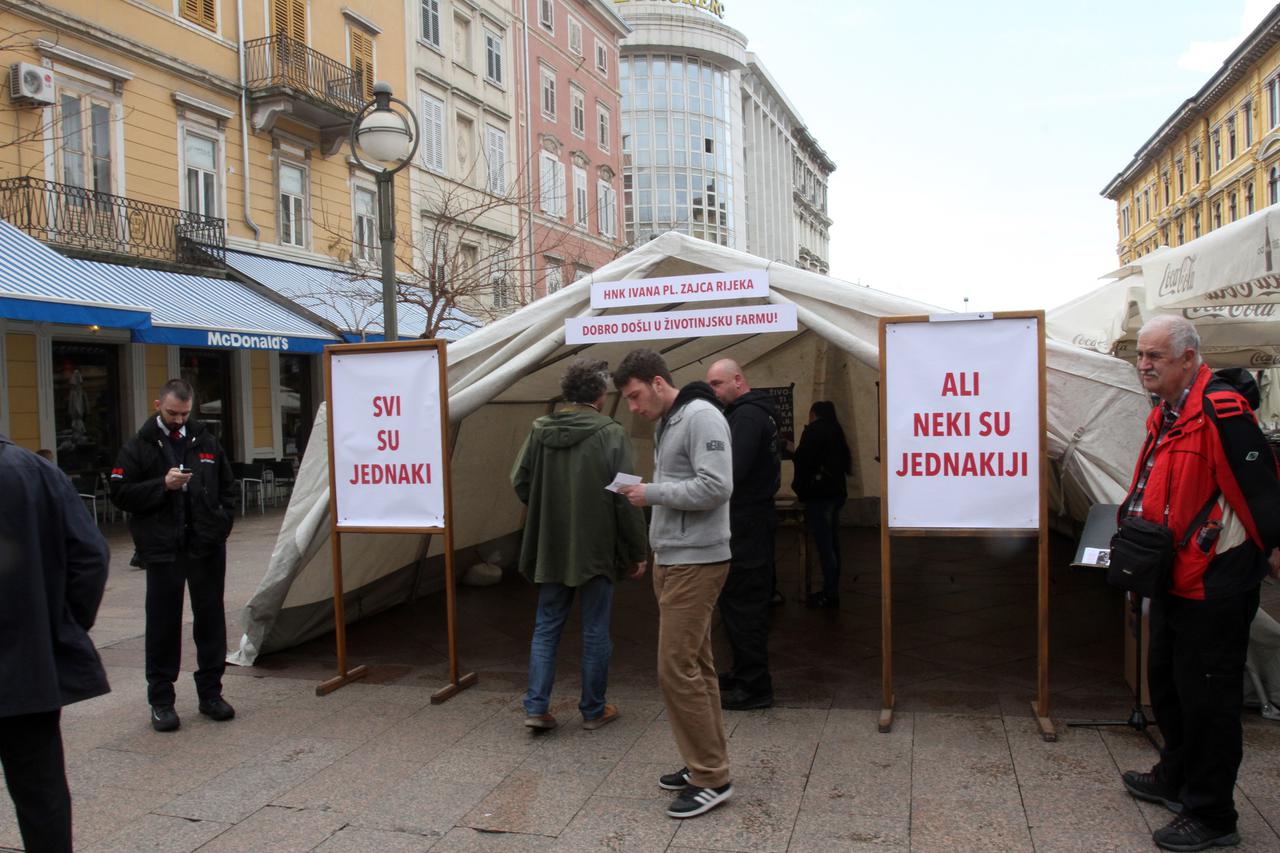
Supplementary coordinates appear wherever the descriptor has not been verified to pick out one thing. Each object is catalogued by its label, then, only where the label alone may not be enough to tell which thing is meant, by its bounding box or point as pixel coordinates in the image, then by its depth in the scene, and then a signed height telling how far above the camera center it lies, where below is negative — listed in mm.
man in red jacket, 3281 -612
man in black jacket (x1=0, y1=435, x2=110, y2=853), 2811 -660
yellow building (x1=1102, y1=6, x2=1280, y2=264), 40469 +11699
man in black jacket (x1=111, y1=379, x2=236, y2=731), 4984 -669
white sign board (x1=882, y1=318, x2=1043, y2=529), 4695 -173
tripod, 4508 -1511
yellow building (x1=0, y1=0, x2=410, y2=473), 14141 +3713
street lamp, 7219 +1954
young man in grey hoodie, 3787 -666
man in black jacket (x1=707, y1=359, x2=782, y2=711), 5082 -787
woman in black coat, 7695 -710
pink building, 28531 +8604
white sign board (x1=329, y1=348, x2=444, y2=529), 5574 -219
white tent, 5125 -197
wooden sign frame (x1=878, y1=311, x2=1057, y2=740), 4641 -731
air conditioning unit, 13781 +4637
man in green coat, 4766 -646
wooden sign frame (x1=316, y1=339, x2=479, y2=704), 5449 -750
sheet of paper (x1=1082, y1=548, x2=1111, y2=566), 4228 -758
